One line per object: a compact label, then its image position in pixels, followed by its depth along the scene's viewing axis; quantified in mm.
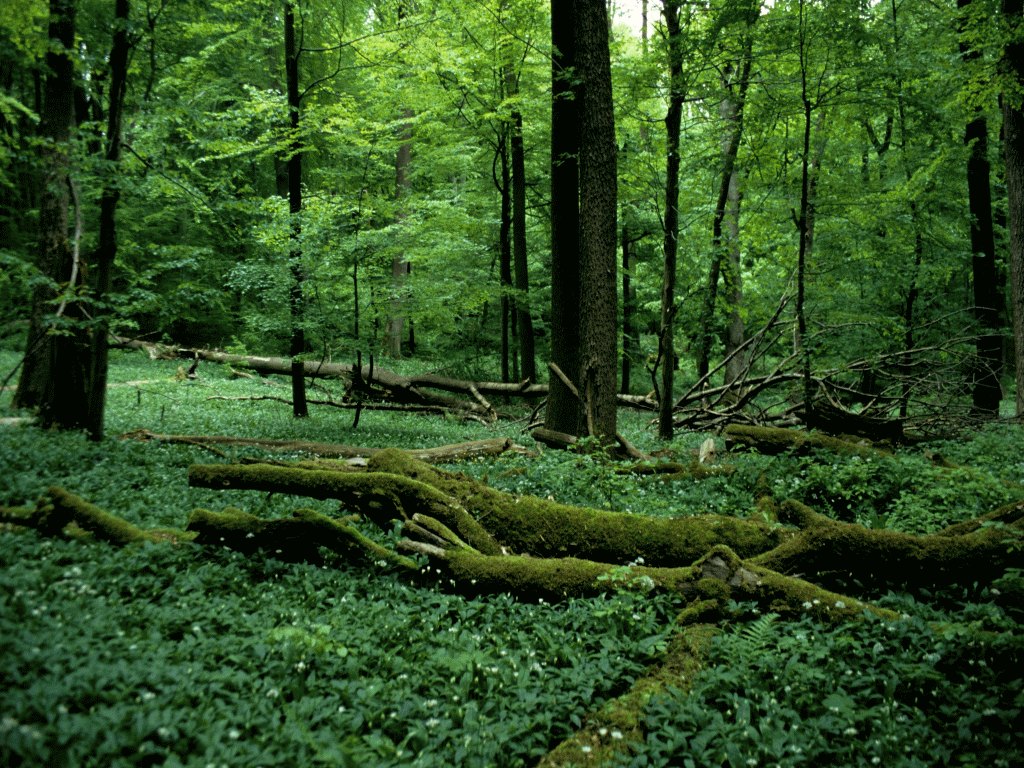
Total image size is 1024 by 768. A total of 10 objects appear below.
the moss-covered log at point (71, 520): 4820
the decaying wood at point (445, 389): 17219
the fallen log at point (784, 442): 8648
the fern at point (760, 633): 3963
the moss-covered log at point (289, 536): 5215
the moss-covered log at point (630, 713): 3023
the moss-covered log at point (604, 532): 5426
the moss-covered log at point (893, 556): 4469
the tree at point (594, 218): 8586
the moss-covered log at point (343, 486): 5730
